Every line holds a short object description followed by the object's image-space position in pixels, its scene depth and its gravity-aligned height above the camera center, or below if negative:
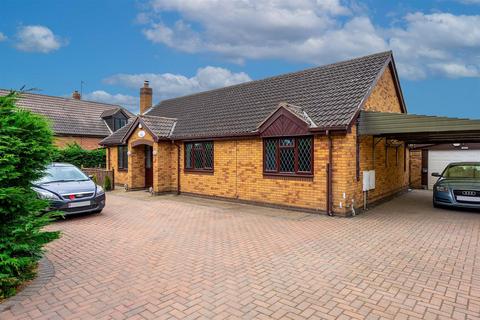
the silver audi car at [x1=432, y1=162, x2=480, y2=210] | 10.03 -1.02
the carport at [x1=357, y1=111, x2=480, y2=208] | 8.30 +0.84
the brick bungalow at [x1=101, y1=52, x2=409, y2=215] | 9.56 +0.47
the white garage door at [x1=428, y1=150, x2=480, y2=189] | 16.02 -0.11
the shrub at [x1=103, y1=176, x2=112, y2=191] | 16.92 -1.47
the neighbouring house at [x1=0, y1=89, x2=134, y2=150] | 25.33 +3.45
